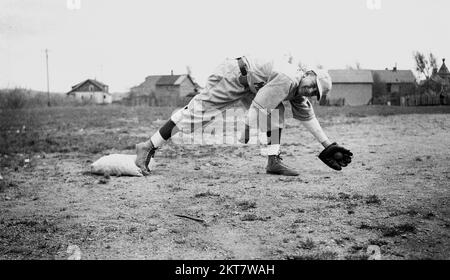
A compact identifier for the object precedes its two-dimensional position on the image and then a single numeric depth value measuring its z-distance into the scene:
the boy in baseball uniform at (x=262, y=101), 4.28
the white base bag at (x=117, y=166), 4.82
